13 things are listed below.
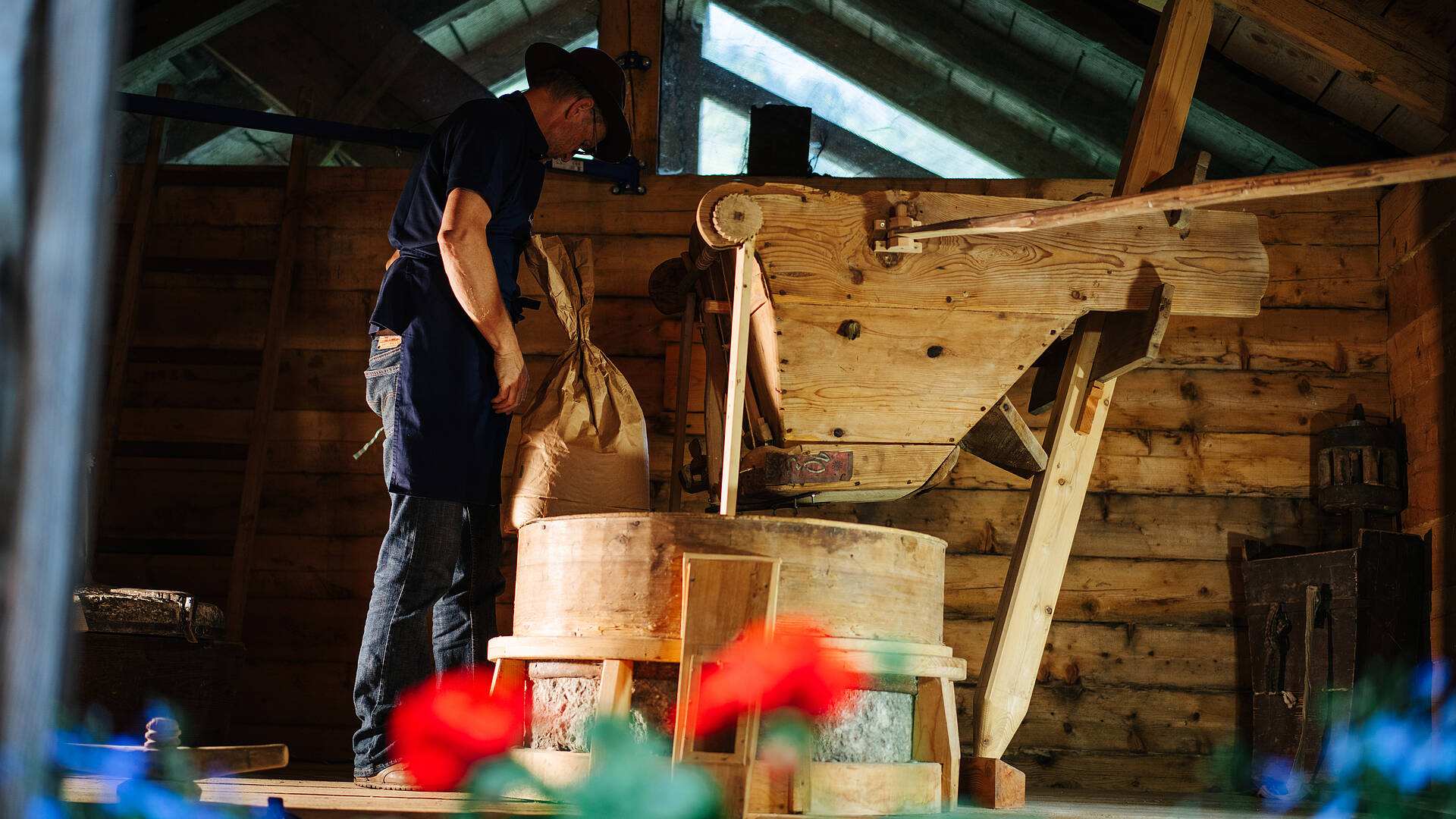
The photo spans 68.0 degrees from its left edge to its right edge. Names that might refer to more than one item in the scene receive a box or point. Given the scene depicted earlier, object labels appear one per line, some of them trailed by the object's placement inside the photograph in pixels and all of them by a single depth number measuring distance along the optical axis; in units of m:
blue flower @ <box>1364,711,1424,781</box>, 3.23
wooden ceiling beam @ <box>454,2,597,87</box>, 4.32
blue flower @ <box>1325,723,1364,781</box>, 3.23
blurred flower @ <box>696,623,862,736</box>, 2.33
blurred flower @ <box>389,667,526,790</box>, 2.58
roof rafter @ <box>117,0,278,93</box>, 4.22
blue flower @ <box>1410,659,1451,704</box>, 3.27
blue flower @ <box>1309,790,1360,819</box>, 2.79
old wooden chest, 3.31
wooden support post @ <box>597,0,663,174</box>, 4.18
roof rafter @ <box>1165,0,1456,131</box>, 3.40
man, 2.66
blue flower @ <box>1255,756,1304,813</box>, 3.19
